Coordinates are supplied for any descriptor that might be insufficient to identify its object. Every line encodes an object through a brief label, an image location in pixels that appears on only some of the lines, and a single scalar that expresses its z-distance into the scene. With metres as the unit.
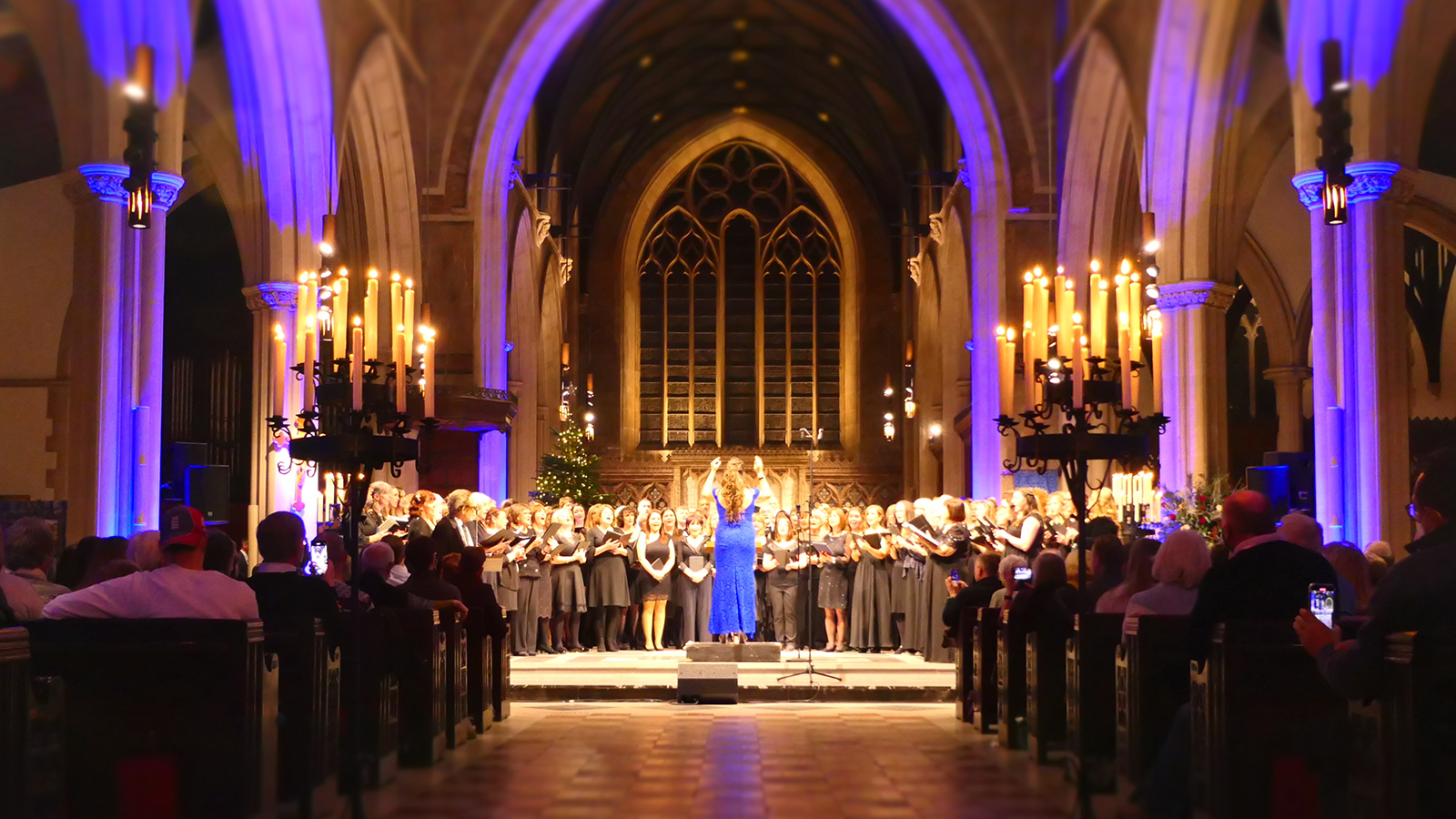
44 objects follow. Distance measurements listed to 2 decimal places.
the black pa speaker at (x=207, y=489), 12.36
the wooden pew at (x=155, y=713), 4.89
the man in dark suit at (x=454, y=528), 9.65
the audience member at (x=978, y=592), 9.70
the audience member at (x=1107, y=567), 7.33
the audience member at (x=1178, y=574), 6.03
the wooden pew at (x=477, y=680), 8.64
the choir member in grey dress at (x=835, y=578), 15.07
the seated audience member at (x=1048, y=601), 7.37
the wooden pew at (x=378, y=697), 6.58
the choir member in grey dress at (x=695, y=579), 14.98
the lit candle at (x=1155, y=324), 7.45
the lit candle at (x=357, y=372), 7.00
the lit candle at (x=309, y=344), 8.02
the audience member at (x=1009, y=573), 8.57
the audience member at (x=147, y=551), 6.98
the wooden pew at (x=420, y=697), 7.19
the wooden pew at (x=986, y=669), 8.62
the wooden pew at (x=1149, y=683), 5.61
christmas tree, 21.97
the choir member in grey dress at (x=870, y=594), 14.99
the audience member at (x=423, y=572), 8.01
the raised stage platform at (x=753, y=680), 10.72
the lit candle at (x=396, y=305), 7.69
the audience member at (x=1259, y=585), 4.93
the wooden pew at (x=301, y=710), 5.72
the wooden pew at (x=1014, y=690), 7.90
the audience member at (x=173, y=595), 5.09
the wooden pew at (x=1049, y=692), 7.29
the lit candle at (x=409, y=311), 7.80
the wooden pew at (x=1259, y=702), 4.84
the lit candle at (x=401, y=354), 7.71
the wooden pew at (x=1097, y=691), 6.36
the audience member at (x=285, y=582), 5.95
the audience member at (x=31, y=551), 6.68
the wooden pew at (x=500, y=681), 9.30
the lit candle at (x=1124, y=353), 7.17
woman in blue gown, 14.20
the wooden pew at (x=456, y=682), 7.87
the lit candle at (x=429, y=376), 7.79
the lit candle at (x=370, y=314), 7.39
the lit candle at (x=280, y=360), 9.87
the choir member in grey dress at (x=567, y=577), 14.88
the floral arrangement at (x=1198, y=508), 12.15
